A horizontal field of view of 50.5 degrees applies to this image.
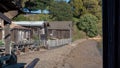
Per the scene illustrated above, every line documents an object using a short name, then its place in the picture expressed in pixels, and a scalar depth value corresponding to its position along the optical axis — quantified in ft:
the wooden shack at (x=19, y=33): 56.52
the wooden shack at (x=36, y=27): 68.42
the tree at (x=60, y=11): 107.20
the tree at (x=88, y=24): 108.58
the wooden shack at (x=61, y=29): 92.02
